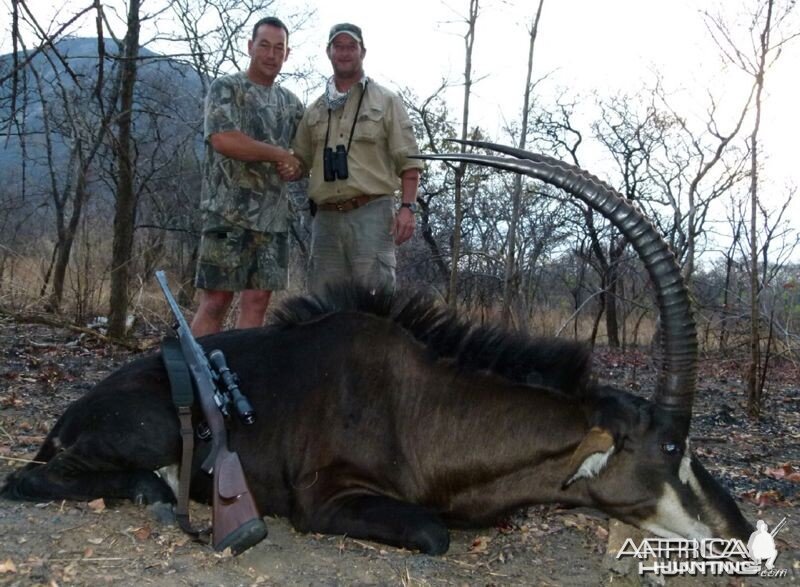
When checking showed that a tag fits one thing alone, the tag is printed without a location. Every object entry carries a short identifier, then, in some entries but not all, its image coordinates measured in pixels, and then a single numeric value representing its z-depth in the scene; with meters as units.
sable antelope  3.60
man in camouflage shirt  5.64
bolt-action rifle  3.37
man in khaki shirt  5.77
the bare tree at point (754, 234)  6.65
